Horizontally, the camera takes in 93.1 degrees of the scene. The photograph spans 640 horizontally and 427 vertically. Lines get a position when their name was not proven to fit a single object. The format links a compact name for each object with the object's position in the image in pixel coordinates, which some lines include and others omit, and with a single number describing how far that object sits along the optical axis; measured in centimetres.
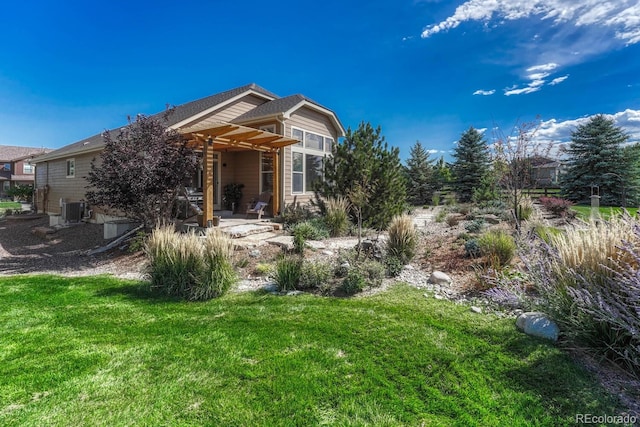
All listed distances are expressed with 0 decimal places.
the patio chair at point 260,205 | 1124
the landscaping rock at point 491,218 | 1012
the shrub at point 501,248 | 551
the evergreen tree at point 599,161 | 1759
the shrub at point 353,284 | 491
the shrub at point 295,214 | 1046
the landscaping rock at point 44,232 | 1138
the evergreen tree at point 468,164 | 2225
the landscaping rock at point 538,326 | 312
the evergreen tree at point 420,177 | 2439
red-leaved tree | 789
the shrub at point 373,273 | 516
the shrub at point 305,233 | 711
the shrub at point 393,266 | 568
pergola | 869
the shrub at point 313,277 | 526
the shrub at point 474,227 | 825
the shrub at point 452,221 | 1072
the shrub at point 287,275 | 524
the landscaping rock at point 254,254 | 702
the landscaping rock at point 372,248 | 612
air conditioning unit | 1346
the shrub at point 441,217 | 1217
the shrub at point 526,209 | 994
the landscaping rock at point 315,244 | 738
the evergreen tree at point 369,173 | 1005
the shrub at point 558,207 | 1188
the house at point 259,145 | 1088
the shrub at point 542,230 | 585
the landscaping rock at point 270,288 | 532
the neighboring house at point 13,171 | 4037
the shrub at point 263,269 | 606
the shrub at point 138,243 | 796
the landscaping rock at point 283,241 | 749
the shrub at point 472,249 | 609
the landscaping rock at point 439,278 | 519
